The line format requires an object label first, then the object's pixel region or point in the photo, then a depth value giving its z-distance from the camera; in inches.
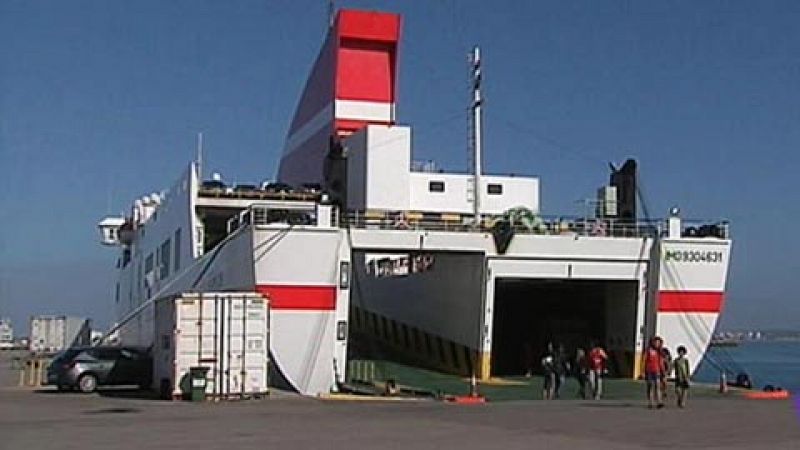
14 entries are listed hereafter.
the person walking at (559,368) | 1077.5
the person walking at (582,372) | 1068.5
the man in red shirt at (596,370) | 1033.5
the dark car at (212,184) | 1486.2
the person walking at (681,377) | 914.7
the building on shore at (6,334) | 4806.1
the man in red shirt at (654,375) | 907.4
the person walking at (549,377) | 1039.9
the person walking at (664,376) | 925.6
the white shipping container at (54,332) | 2790.4
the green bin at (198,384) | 986.1
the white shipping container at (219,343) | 1010.1
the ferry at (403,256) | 1116.5
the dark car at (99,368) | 1123.9
